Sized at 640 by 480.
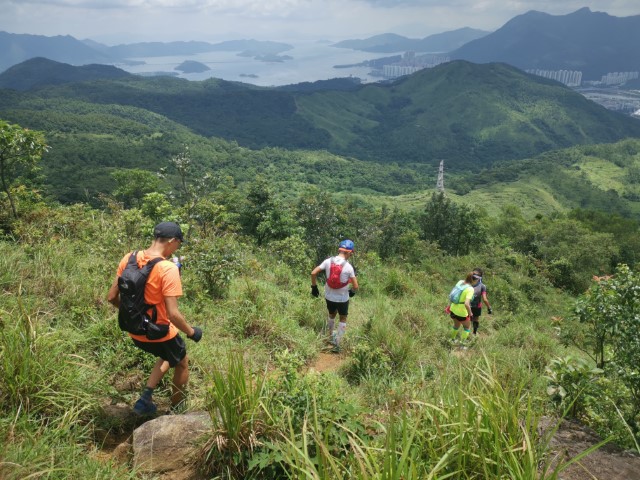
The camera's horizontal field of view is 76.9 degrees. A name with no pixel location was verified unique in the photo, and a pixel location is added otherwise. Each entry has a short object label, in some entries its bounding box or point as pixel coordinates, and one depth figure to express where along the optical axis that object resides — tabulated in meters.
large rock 2.63
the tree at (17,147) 8.31
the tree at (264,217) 21.28
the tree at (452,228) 37.66
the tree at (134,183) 47.66
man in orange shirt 2.95
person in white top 5.46
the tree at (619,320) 3.62
